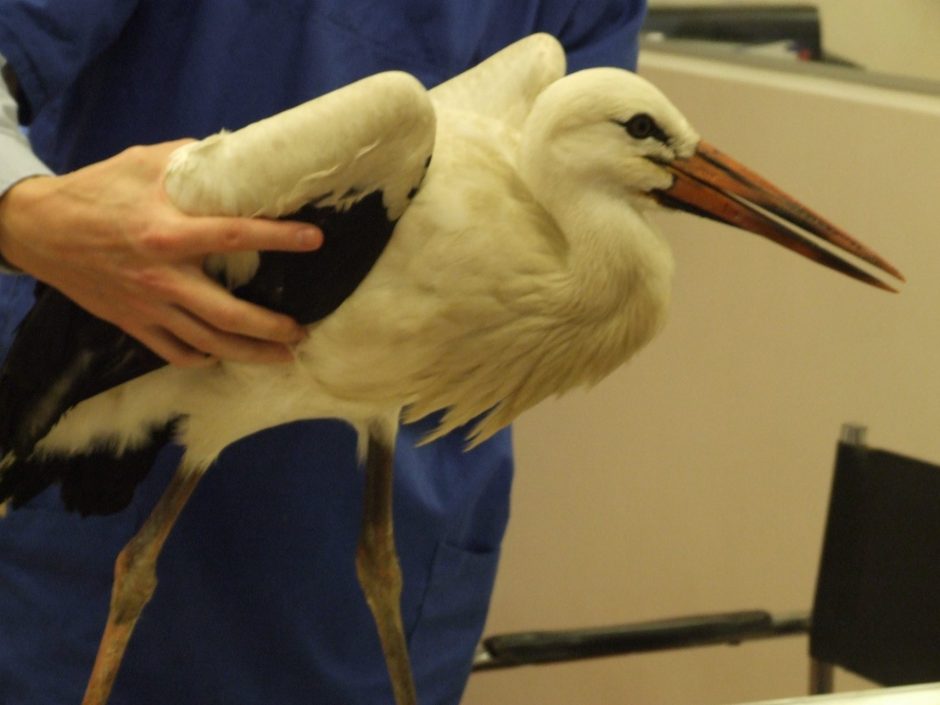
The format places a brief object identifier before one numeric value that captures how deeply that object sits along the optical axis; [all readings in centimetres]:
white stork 161
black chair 229
